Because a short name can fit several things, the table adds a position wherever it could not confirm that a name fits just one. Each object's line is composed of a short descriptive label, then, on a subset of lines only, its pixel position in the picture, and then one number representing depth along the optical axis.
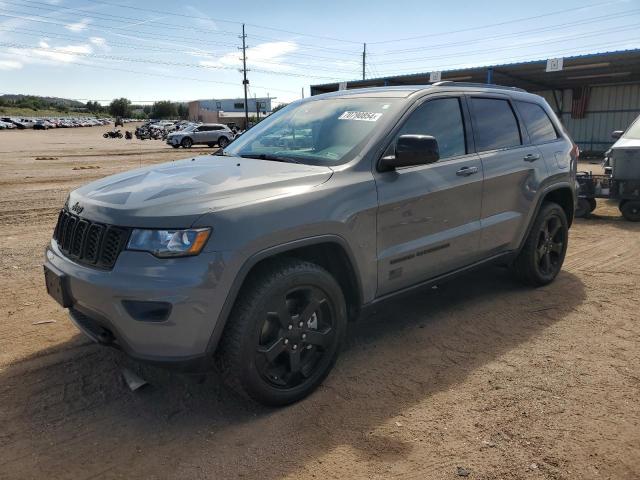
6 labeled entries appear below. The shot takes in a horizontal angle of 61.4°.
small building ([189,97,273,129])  111.12
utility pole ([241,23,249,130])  75.56
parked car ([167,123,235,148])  33.06
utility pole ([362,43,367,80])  71.25
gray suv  2.70
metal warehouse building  20.84
